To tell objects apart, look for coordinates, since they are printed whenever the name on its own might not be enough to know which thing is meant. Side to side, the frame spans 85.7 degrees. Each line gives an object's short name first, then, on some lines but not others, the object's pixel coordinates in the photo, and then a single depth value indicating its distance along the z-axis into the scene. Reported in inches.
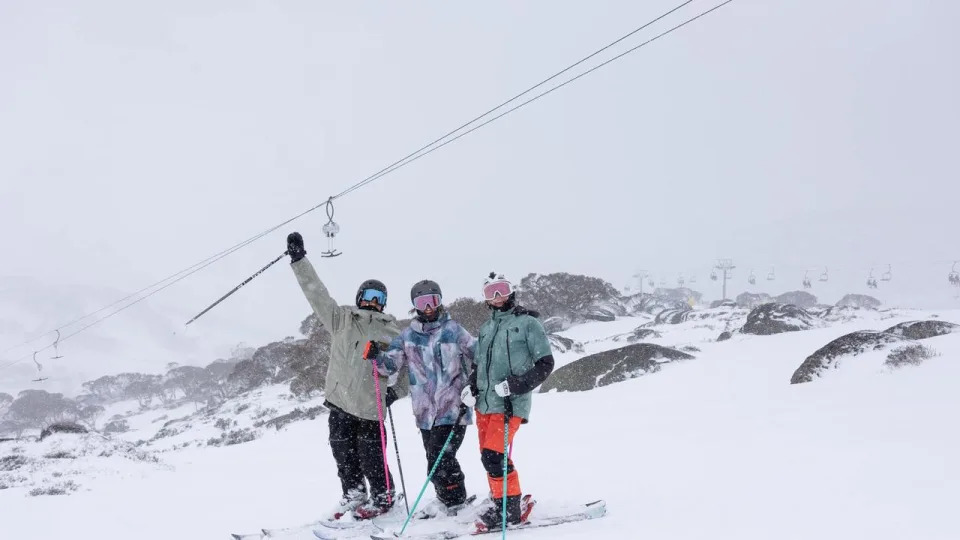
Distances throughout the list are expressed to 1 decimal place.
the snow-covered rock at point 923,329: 470.0
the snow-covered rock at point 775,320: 848.3
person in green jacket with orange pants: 163.2
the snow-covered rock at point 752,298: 2945.1
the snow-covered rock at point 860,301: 2635.3
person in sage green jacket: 183.8
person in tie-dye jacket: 175.6
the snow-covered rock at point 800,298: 3171.8
